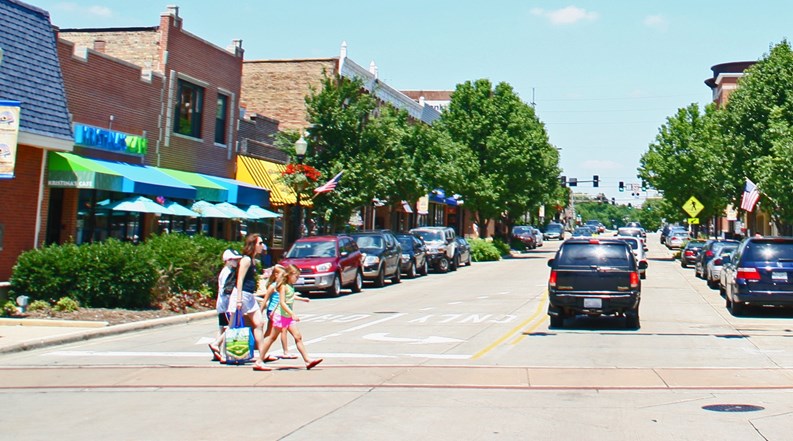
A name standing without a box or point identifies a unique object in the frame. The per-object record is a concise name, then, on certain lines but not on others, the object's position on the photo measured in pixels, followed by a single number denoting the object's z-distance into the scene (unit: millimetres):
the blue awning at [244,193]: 28750
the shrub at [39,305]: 17078
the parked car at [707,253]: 31062
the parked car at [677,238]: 60594
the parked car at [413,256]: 33312
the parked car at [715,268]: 28234
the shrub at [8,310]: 16672
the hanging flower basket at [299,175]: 30094
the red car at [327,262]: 24172
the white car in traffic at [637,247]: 30359
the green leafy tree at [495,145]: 51656
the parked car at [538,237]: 69625
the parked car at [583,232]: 73250
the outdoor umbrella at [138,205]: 22766
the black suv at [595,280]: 15953
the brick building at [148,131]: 22750
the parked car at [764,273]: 18188
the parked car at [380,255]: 28562
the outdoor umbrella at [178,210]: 24598
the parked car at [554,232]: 92000
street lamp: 27688
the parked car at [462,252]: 40281
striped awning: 32094
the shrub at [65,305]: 16938
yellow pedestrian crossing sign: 51344
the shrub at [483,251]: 48812
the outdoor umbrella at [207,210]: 26156
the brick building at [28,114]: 18578
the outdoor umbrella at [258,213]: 29297
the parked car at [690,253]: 42644
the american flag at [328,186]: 30203
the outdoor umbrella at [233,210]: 27594
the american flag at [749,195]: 34938
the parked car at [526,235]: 66500
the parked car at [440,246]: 37500
